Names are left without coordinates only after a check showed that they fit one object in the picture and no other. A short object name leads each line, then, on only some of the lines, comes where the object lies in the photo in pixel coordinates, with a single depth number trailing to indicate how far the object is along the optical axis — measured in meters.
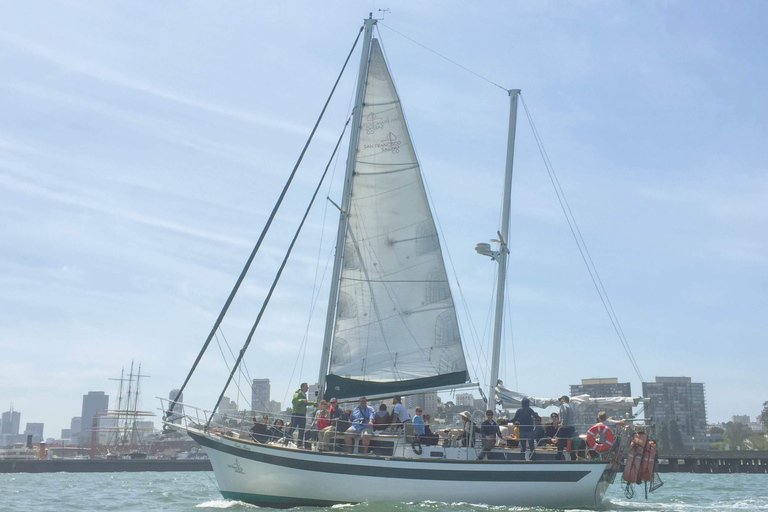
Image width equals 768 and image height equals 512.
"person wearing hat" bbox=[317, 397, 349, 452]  19.14
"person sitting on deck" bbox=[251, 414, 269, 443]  20.09
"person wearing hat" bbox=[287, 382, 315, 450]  20.30
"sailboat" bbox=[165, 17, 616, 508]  18.78
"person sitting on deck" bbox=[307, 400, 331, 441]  19.77
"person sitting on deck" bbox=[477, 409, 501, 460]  19.34
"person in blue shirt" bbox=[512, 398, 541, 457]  19.48
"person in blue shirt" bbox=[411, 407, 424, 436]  19.41
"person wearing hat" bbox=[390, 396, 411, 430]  19.80
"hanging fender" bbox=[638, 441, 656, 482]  19.20
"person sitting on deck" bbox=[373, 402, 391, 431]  19.83
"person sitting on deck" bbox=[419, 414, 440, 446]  19.48
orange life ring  19.38
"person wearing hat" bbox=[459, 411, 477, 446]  19.58
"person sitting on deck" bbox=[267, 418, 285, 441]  20.27
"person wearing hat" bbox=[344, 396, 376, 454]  19.12
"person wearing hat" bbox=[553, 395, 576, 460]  19.40
